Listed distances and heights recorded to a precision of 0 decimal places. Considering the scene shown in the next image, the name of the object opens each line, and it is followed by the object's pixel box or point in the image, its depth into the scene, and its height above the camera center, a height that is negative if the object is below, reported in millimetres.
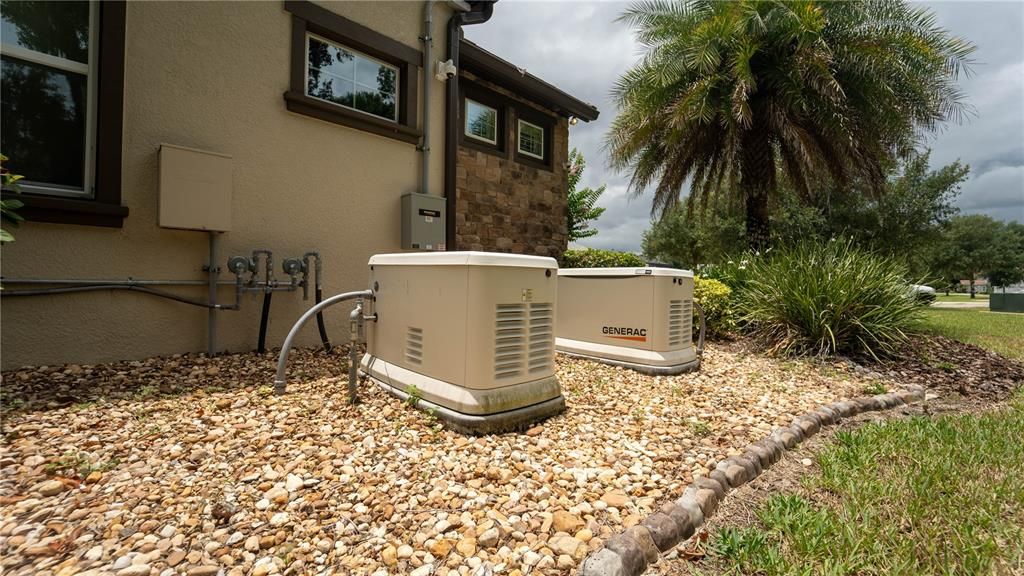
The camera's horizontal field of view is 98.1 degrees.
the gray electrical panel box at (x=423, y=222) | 4766 +740
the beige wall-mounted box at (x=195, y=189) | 3311 +750
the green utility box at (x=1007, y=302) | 14836 -131
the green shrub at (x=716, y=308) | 5633 -175
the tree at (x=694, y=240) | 15609 +2376
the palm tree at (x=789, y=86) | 6469 +3224
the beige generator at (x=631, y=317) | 3920 -227
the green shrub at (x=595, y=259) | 7332 +557
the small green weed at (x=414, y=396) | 2543 -609
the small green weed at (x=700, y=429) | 2574 -792
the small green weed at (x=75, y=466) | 1800 -749
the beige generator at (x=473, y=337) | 2330 -262
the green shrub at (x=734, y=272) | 6418 +349
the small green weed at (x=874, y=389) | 3671 -772
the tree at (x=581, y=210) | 13969 +2613
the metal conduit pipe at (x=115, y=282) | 2906 +29
